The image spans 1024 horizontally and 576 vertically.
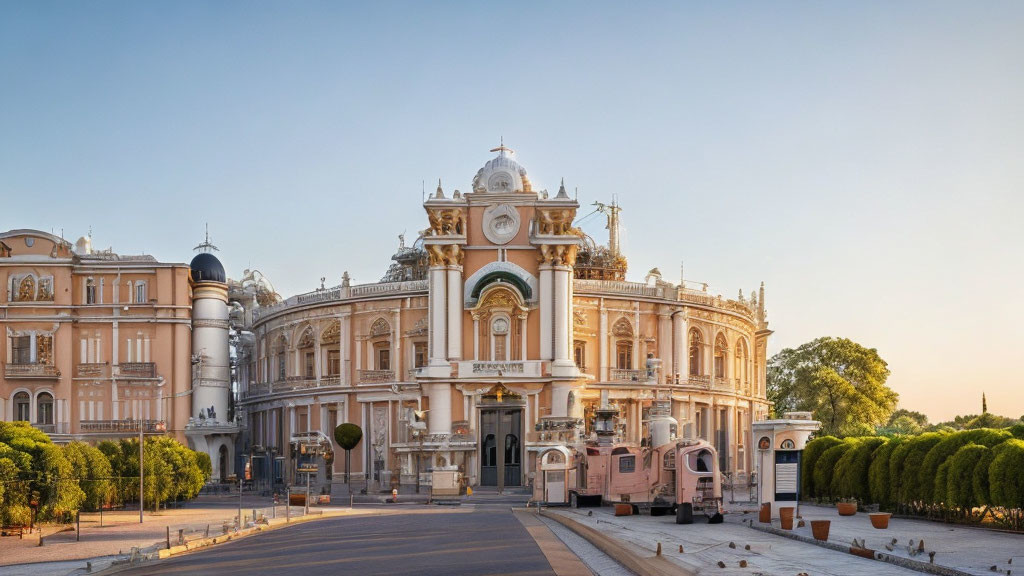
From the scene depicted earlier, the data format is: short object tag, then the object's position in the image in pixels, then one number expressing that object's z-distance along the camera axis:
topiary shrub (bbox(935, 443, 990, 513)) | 38.72
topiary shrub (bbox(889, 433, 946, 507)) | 43.47
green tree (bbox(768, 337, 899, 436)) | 97.69
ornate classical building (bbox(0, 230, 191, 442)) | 77.62
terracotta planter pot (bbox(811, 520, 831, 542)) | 33.44
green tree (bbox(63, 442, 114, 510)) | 49.88
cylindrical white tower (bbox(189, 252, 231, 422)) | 80.88
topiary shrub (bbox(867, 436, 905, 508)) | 46.69
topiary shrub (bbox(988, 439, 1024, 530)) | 35.69
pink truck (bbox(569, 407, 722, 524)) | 43.06
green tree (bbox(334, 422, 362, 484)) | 72.75
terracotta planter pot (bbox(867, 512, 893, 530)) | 37.50
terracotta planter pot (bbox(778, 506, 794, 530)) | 37.72
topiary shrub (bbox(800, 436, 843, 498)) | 56.25
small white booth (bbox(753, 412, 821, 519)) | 42.19
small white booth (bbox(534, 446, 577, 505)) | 56.41
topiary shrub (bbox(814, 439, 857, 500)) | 53.47
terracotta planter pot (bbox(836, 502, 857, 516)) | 45.91
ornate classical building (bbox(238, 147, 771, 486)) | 73.31
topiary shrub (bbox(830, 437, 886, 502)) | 49.34
